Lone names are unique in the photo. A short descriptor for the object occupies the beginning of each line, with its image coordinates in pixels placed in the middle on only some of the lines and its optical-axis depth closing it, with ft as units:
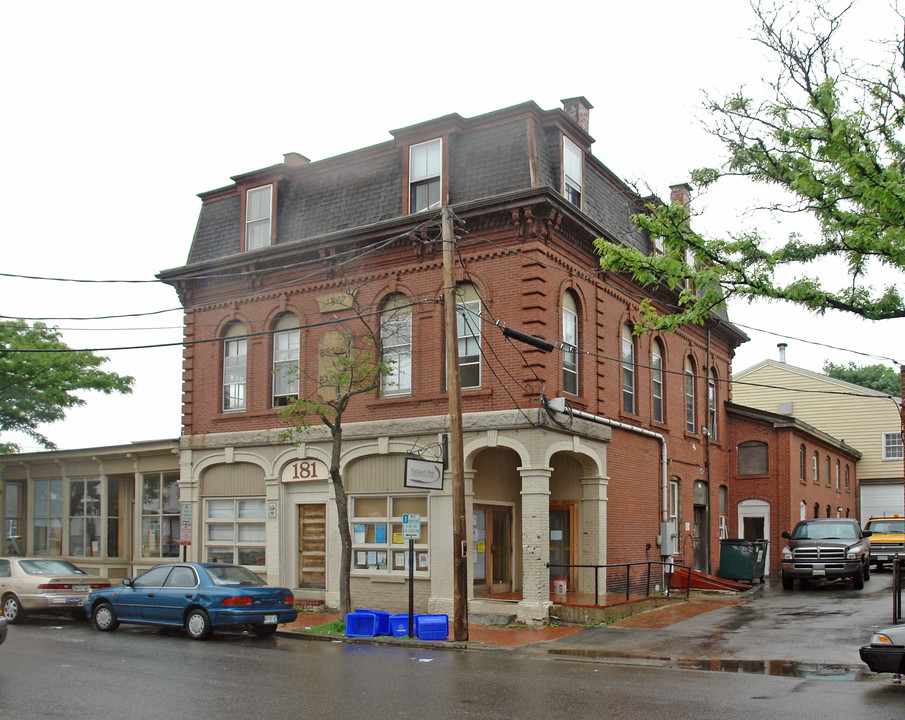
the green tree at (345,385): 59.11
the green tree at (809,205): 42.68
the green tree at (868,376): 208.33
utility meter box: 78.54
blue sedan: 54.24
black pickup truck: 83.97
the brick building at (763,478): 103.86
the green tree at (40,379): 88.12
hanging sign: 55.21
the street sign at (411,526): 56.08
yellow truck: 112.47
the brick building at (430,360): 63.87
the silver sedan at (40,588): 64.95
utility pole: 52.75
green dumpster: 88.07
